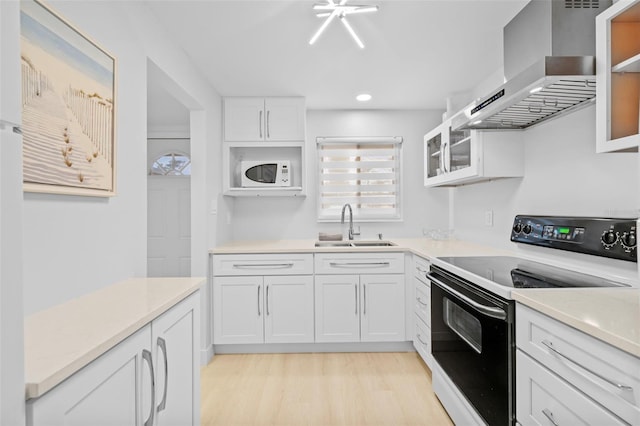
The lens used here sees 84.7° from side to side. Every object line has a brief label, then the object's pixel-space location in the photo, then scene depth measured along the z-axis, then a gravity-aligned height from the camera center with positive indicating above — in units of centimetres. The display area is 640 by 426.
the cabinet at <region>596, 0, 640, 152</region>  123 +46
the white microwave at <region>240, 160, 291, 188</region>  335 +36
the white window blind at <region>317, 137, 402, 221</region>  377 +35
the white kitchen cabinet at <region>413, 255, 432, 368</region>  248 -73
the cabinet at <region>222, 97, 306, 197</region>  334 +76
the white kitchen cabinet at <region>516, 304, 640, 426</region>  87 -48
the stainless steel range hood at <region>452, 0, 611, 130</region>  138 +70
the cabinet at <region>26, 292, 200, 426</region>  75 -48
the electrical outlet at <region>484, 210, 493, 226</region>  279 -6
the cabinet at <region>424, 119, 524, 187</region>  232 +39
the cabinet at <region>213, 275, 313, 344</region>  294 -84
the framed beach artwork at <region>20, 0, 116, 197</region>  106 +36
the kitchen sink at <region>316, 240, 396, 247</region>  336 -32
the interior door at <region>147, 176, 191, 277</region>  414 -18
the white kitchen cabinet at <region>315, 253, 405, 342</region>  296 -73
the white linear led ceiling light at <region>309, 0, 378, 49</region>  179 +104
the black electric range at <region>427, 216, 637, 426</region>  143 -44
